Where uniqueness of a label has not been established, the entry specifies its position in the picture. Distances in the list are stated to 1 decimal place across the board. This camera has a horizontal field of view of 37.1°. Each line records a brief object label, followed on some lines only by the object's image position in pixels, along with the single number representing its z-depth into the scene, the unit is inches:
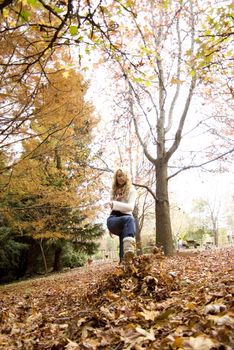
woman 182.9
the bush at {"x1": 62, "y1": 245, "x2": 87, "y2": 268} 731.4
